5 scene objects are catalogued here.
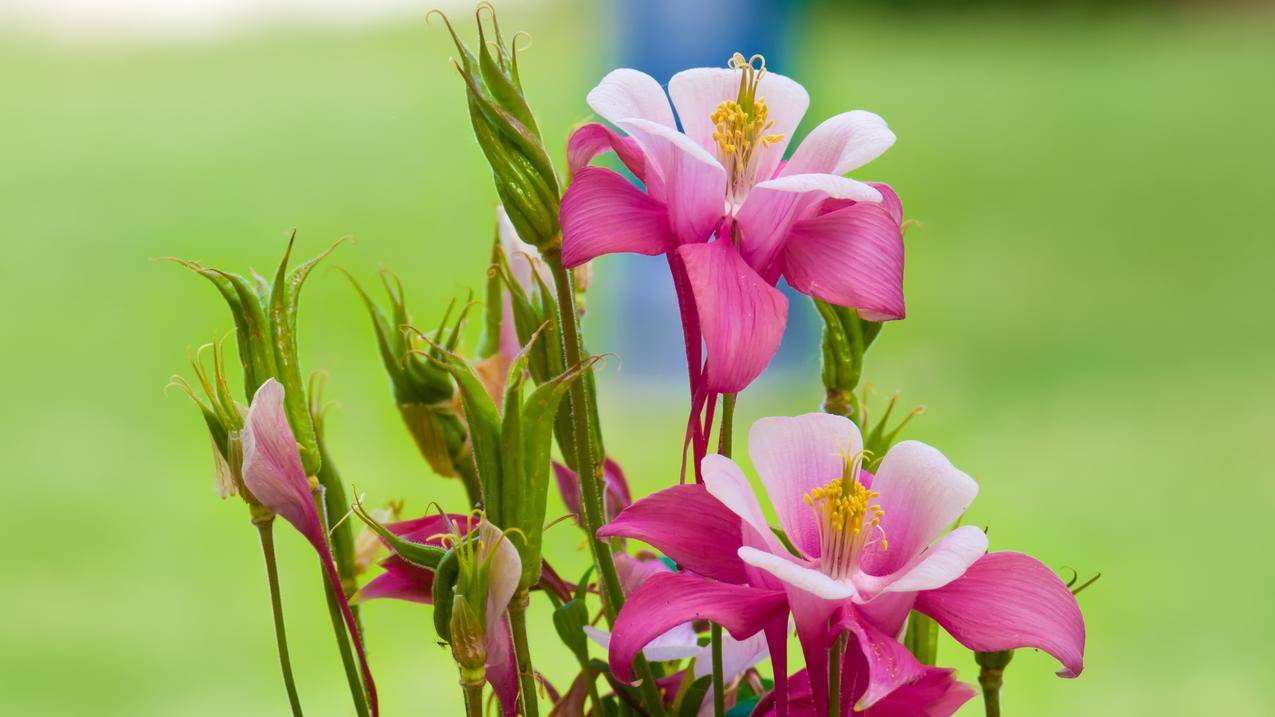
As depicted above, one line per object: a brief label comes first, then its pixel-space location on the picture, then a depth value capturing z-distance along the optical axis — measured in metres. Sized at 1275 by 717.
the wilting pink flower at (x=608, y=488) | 1.29
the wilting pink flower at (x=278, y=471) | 1.21
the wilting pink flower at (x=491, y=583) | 1.21
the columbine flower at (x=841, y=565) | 1.20
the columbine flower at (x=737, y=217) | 1.21
